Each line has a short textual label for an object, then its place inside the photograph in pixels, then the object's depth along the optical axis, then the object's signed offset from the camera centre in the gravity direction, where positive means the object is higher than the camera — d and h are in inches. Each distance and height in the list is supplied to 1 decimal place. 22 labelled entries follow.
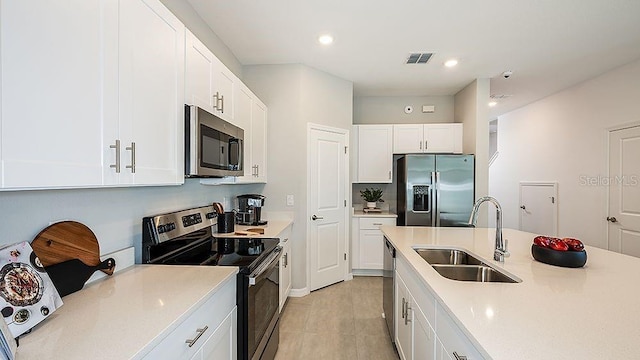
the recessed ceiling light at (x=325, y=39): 109.1 +54.2
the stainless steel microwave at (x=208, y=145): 61.6 +8.4
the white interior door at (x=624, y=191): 129.2 -4.2
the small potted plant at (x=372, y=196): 176.3 -9.5
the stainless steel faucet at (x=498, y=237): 65.0 -12.6
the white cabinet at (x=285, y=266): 110.3 -34.2
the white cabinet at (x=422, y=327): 41.6 -26.8
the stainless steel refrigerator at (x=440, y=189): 154.0 -4.3
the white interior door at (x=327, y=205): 138.3 -12.5
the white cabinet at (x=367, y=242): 163.8 -34.6
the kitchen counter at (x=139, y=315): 31.5 -18.1
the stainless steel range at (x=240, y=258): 61.4 -18.7
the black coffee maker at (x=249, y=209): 119.7 -12.0
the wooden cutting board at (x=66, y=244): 43.3 -10.4
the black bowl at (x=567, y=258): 59.3 -15.7
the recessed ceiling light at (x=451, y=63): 131.2 +54.4
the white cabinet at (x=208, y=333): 37.9 -23.5
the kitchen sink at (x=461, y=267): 63.8 -20.7
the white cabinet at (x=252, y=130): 98.2 +19.3
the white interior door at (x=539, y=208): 183.6 -17.7
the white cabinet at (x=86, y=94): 29.0 +10.9
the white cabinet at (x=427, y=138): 170.7 +25.4
